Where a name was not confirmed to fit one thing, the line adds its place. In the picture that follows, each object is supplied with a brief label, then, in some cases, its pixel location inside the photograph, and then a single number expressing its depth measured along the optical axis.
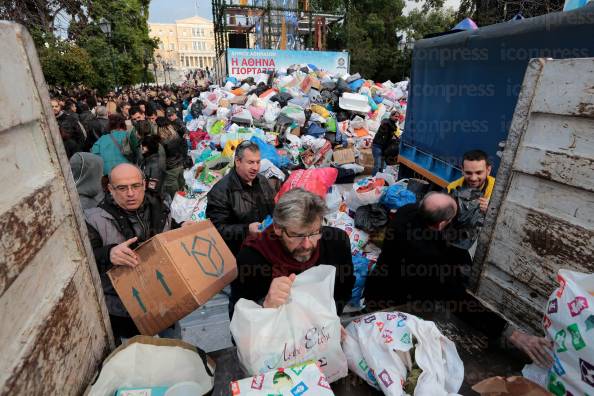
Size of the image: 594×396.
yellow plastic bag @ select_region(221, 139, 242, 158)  6.18
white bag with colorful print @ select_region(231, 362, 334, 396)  1.03
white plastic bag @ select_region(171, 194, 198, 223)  4.50
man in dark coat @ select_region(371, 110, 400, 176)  7.02
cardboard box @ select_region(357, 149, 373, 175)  7.69
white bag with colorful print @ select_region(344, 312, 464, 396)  1.21
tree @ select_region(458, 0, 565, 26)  13.70
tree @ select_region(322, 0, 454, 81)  26.17
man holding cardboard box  1.93
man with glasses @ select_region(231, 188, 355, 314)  1.52
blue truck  2.63
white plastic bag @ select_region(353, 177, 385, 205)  3.64
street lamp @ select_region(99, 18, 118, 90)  11.70
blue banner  15.94
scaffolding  19.70
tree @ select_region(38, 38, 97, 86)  16.05
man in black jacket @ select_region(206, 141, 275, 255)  2.74
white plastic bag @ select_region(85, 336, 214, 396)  1.18
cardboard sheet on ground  1.09
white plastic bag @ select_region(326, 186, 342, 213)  4.05
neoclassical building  84.88
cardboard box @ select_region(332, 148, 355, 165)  7.22
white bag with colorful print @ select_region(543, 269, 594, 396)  0.99
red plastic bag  3.68
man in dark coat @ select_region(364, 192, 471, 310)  1.84
